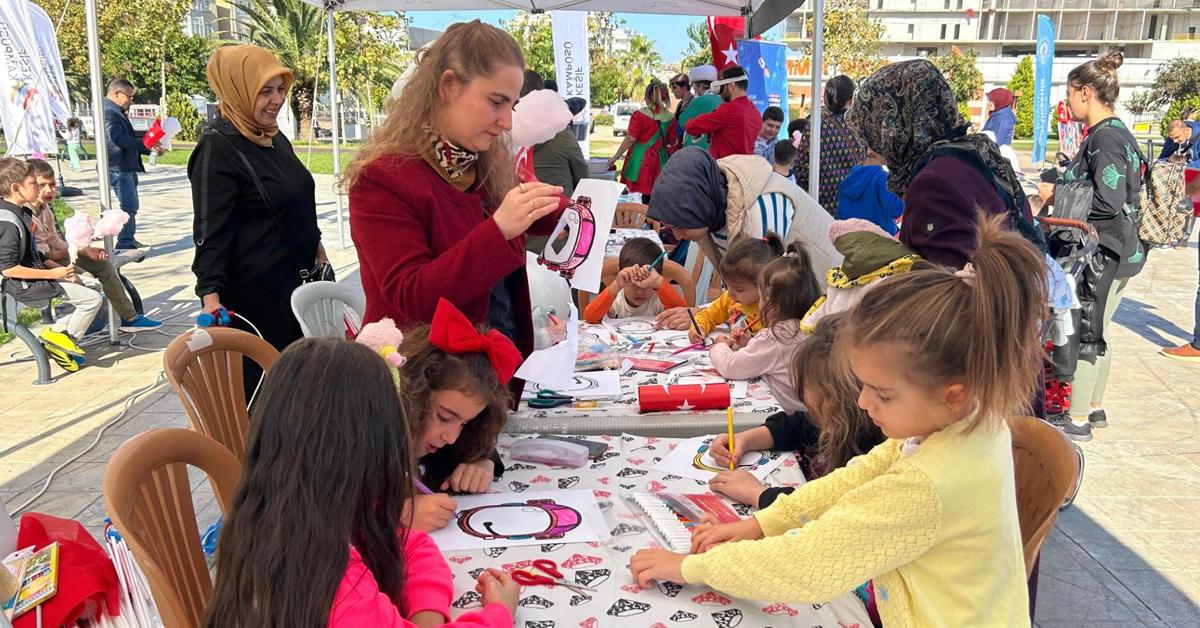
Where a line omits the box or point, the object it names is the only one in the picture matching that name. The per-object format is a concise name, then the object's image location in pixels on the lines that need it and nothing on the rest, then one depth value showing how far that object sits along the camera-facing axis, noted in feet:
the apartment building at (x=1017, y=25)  172.96
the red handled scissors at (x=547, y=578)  4.39
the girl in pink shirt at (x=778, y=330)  7.99
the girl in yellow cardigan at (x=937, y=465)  3.64
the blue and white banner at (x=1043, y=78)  32.32
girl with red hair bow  4.99
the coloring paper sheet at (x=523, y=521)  4.87
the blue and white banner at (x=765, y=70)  23.25
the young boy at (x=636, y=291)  11.05
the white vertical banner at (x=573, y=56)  30.73
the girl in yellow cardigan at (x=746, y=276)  8.99
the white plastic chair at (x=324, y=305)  8.32
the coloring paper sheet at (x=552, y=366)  6.40
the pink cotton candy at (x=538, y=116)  7.07
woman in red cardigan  5.17
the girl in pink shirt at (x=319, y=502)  3.45
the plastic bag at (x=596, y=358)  8.64
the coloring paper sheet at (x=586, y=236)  5.92
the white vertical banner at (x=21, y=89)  20.95
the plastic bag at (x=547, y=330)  7.68
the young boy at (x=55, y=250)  16.05
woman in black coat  9.17
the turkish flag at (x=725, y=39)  24.49
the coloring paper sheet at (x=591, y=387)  7.75
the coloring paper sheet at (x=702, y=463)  5.88
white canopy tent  14.26
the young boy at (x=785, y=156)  21.45
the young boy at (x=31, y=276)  14.92
